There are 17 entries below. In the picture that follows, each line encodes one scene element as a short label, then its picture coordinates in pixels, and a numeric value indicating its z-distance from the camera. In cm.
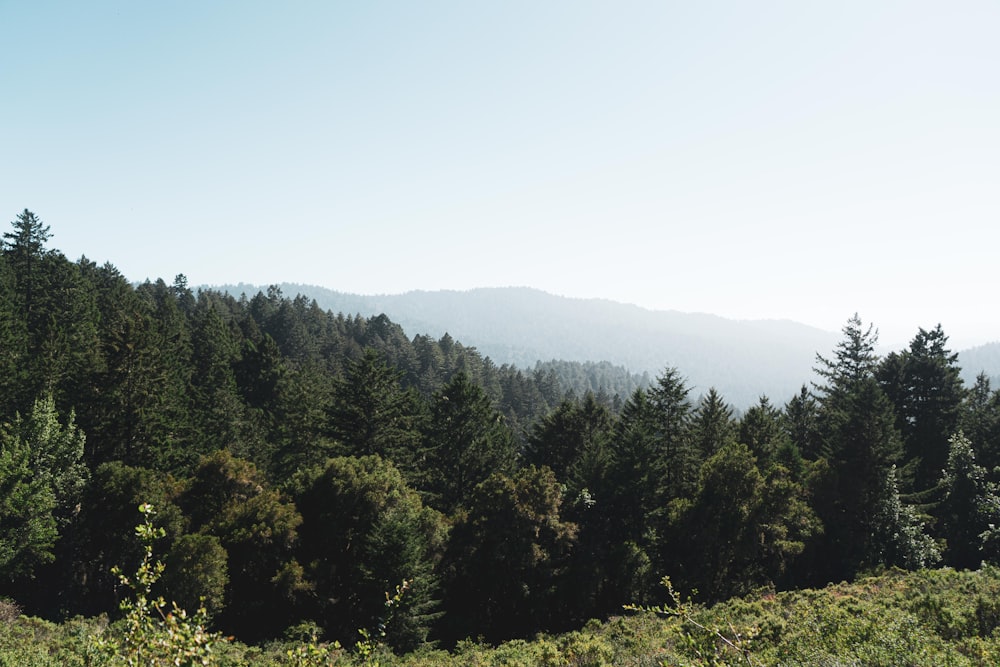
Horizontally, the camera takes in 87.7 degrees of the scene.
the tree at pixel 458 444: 3944
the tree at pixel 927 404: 4019
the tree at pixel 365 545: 2322
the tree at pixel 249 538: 2328
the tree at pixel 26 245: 5649
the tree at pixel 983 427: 3675
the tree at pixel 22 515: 2503
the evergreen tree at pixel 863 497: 3067
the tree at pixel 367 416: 3609
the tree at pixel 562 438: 4128
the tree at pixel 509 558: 2717
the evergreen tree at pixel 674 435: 3622
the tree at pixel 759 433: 3667
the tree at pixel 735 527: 2902
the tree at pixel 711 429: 3947
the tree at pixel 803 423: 4512
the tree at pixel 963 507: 3186
